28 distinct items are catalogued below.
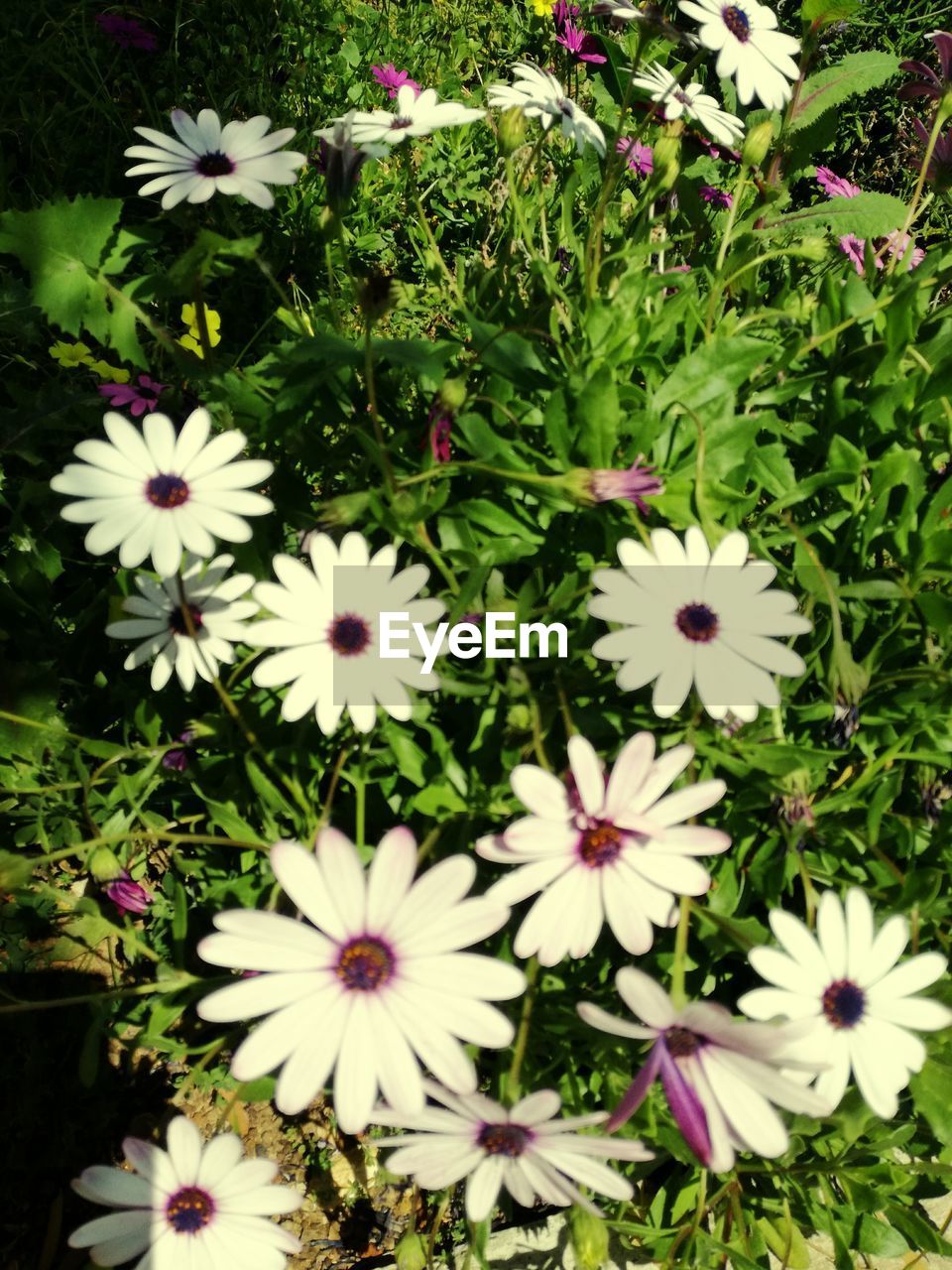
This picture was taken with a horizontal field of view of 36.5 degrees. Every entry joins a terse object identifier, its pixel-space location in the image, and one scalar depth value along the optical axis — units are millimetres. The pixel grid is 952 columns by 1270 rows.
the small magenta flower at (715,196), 703
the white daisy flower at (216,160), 468
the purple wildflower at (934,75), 522
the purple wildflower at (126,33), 831
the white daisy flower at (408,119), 507
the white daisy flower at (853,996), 359
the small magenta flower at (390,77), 813
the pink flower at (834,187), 702
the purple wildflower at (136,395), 588
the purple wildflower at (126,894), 476
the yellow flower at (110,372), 605
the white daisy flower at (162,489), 399
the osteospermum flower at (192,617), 438
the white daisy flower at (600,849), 354
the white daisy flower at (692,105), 524
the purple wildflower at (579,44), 841
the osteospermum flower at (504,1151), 343
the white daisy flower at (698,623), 377
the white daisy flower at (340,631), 397
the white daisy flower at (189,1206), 369
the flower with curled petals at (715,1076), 319
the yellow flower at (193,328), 551
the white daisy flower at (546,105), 535
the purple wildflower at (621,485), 402
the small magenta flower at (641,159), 685
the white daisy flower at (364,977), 325
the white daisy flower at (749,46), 485
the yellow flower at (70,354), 643
